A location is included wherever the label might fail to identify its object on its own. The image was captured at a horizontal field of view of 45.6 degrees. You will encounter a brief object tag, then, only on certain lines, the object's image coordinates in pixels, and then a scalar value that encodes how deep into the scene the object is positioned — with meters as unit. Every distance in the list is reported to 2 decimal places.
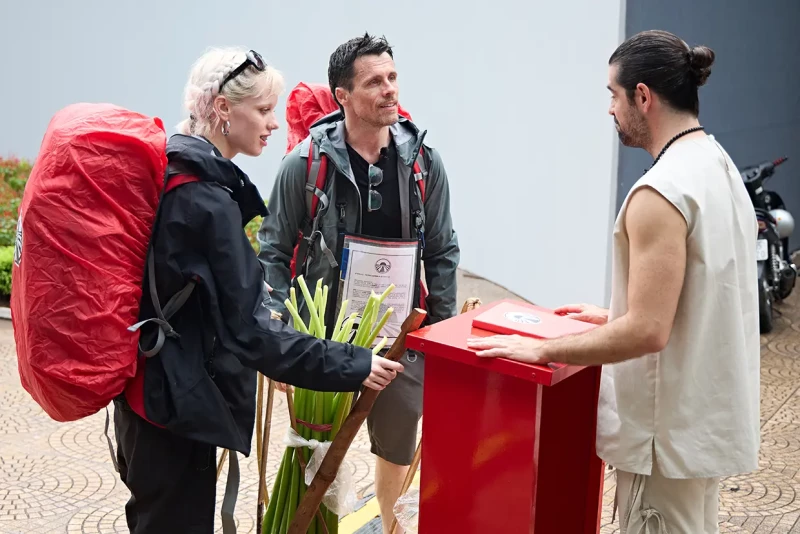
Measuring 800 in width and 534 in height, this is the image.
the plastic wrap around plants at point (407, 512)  3.26
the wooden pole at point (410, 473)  3.51
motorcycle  7.44
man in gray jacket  3.56
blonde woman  2.58
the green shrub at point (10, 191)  9.02
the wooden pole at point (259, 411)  3.38
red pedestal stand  2.53
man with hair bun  2.43
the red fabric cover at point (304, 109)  4.29
